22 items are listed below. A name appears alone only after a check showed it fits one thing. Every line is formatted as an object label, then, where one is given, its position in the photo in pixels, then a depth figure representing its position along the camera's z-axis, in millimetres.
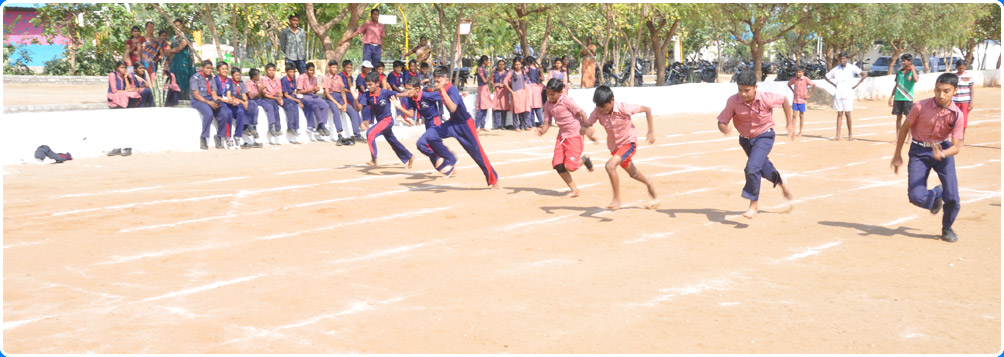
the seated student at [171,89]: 17625
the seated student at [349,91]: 17611
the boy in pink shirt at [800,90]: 17906
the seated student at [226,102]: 16188
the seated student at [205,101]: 15992
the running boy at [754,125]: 9109
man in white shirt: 17641
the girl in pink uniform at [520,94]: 20406
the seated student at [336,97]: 17594
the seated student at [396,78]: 18797
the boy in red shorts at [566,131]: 10570
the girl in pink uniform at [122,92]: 16453
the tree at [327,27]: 19422
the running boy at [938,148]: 8133
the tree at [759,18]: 29438
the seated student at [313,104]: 17453
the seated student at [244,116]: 16375
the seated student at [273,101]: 16828
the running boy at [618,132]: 9727
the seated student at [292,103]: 17141
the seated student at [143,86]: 16922
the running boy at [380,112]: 12961
